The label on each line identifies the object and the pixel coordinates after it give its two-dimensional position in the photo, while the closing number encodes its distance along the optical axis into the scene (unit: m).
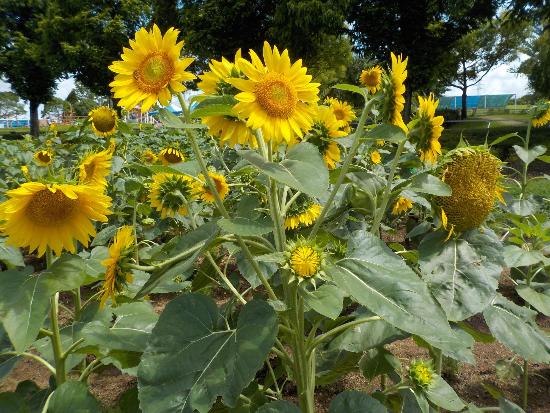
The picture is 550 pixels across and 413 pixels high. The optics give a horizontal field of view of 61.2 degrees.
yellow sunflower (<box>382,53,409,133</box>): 1.05
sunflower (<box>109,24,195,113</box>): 1.04
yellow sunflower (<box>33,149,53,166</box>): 2.98
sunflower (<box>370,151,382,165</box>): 2.15
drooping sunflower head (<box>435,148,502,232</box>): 1.09
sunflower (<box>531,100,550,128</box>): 2.37
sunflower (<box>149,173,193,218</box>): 1.55
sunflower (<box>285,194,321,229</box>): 1.87
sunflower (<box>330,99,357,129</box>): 2.15
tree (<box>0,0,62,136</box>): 24.56
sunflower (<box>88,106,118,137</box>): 2.68
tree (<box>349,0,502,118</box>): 16.44
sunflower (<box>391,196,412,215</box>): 2.15
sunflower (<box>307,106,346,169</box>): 1.43
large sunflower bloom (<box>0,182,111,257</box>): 1.13
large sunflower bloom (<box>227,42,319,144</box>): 0.95
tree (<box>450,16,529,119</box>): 27.72
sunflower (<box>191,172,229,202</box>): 1.83
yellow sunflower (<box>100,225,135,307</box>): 1.05
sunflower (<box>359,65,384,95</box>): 2.59
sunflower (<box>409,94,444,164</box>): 1.14
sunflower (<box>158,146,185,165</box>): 2.40
